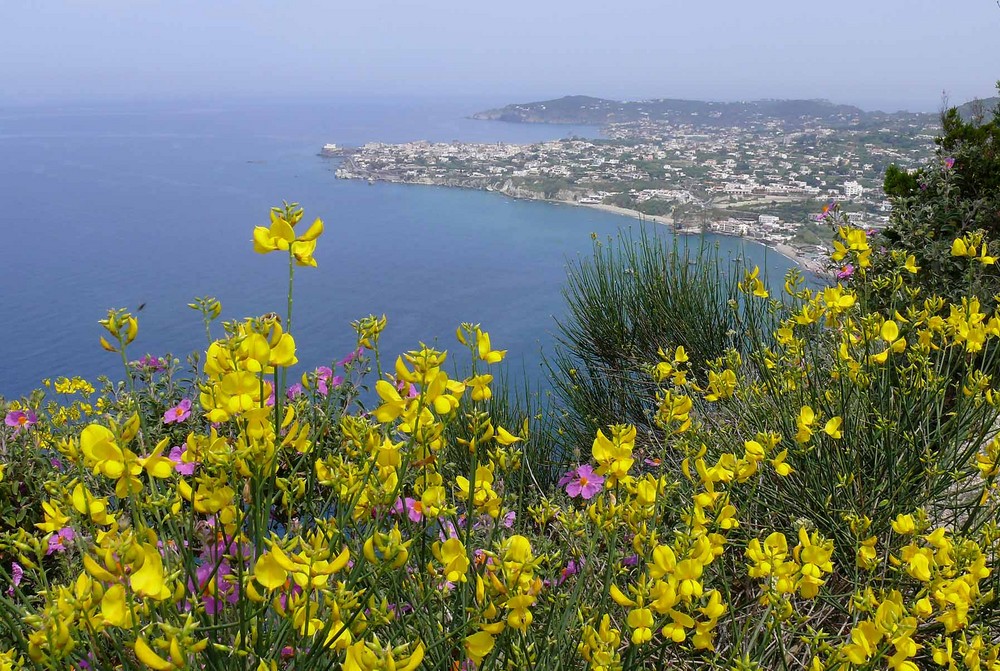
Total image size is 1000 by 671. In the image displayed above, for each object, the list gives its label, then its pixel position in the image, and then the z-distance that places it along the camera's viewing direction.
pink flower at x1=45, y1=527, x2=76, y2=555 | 1.12
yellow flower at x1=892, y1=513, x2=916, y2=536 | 1.21
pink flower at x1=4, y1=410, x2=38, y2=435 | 2.36
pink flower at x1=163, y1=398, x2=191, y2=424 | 2.36
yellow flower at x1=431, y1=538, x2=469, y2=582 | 0.85
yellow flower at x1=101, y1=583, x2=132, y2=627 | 0.68
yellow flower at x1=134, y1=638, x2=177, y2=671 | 0.65
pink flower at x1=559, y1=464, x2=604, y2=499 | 1.94
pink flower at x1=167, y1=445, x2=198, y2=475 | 1.65
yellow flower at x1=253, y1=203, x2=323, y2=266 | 0.85
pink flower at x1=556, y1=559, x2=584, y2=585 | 1.69
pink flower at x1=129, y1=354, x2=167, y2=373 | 2.76
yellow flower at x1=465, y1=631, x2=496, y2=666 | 0.85
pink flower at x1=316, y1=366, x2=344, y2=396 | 2.09
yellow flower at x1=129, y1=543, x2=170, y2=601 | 0.67
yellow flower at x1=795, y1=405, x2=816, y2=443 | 1.48
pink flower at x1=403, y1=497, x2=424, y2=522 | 1.10
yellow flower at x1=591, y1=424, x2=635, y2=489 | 1.02
